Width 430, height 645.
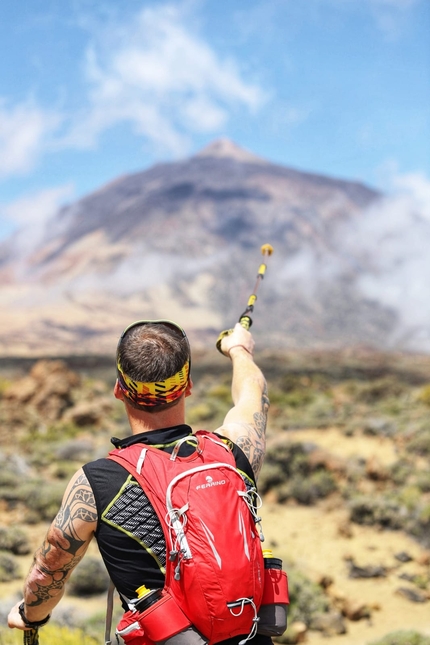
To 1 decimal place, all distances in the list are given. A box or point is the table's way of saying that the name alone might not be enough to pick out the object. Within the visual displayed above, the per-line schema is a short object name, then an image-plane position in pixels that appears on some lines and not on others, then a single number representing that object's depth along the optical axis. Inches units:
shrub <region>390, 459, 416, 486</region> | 395.2
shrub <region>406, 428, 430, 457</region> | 439.5
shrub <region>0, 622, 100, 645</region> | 149.5
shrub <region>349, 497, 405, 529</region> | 338.2
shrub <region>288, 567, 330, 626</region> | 231.3
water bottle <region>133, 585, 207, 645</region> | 64.0
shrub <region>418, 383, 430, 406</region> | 638.0
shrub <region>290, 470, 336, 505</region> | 384.8
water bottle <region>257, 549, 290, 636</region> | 70.0
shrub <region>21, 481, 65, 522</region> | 330.0
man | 67.4
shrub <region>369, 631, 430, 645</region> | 193.3
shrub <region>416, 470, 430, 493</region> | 372.2
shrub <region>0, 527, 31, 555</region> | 280.2
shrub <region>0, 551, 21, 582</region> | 244.5
